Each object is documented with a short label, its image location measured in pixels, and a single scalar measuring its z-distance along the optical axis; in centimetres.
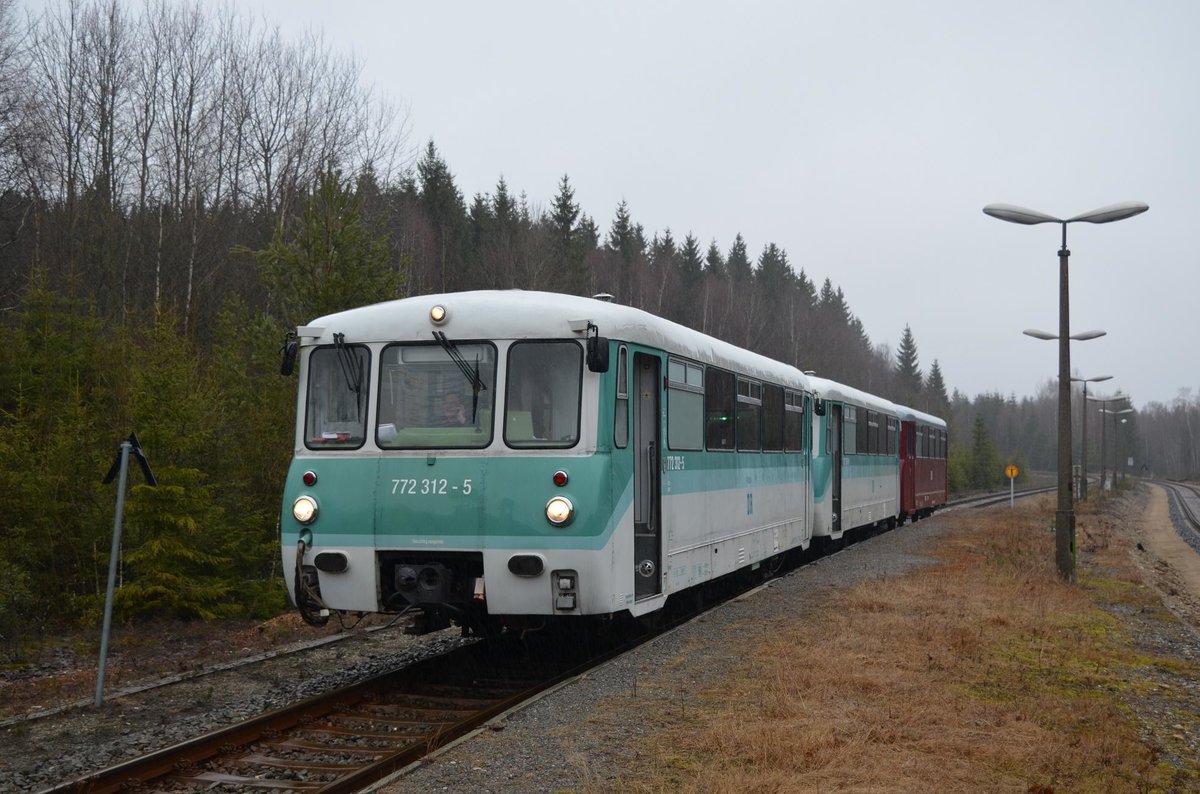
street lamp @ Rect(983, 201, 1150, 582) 1842
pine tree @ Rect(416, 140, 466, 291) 5625
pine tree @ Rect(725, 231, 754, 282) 8844
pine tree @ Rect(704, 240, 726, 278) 8248
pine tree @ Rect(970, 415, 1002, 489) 7306
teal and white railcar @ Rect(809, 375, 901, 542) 2019
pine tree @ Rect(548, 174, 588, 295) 5569
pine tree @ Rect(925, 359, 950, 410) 12410
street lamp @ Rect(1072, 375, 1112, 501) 5215
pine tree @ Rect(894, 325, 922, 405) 11769
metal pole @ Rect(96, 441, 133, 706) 845
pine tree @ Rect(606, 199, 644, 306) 6444
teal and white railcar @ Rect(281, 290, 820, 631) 902
